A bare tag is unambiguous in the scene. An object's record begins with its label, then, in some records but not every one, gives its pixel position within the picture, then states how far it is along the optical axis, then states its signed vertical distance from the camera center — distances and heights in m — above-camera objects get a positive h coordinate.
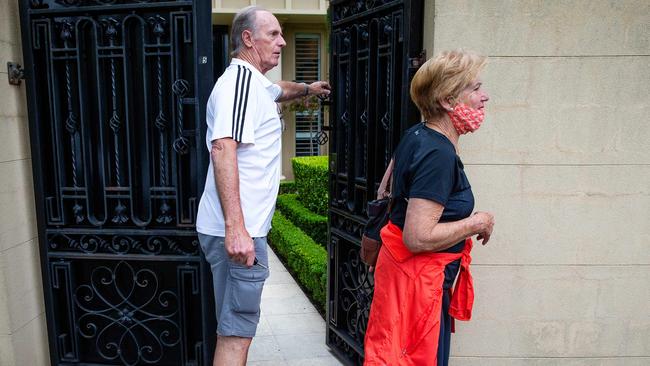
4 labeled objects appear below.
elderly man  2.22 -0.32
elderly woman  1.88 -0.43
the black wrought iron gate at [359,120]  2.76 -0.07
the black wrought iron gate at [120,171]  2.87 -0.37
